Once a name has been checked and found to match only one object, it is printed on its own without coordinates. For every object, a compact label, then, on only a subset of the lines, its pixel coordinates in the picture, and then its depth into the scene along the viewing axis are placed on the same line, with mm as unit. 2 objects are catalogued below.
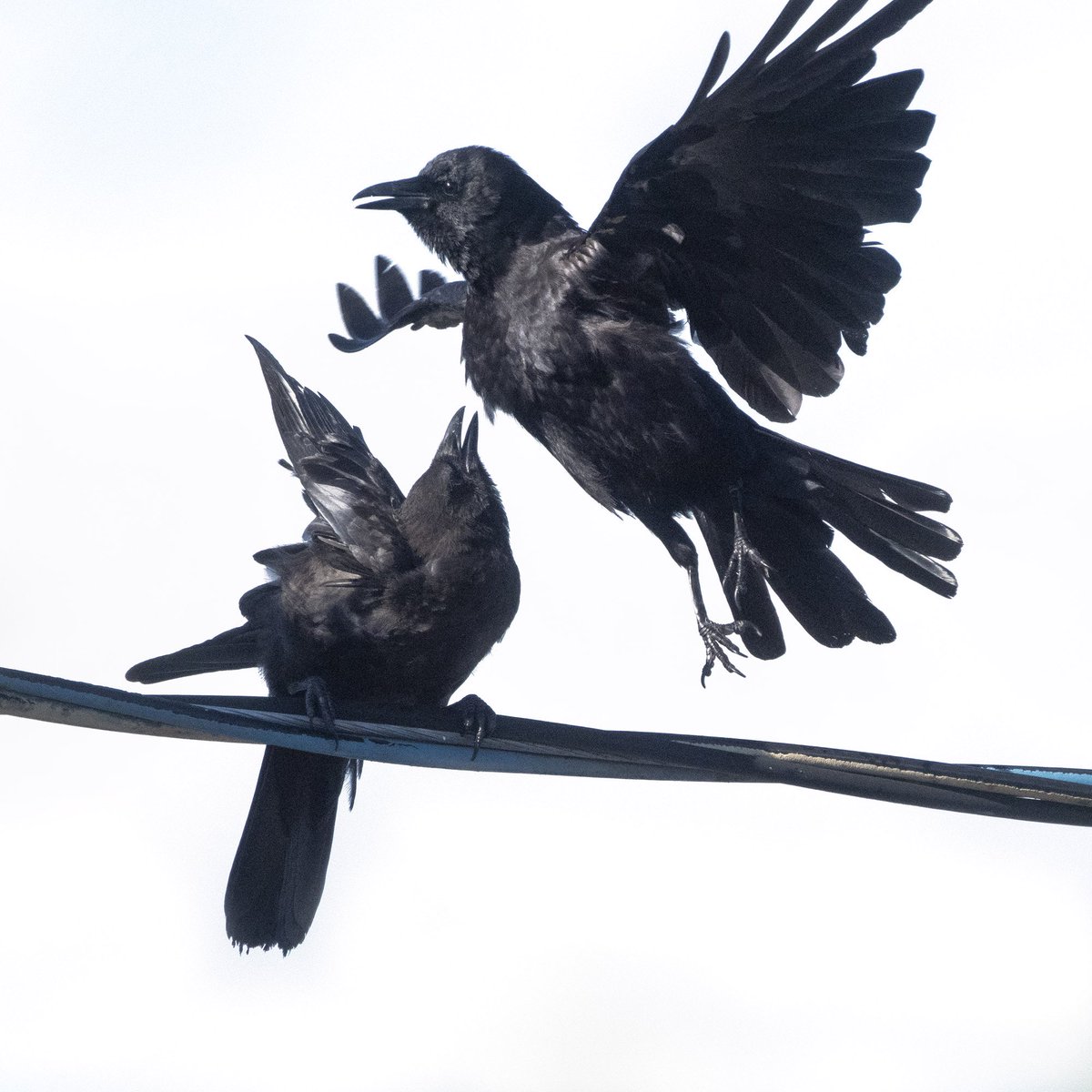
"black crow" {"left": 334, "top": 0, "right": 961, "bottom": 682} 10797
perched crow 11430
